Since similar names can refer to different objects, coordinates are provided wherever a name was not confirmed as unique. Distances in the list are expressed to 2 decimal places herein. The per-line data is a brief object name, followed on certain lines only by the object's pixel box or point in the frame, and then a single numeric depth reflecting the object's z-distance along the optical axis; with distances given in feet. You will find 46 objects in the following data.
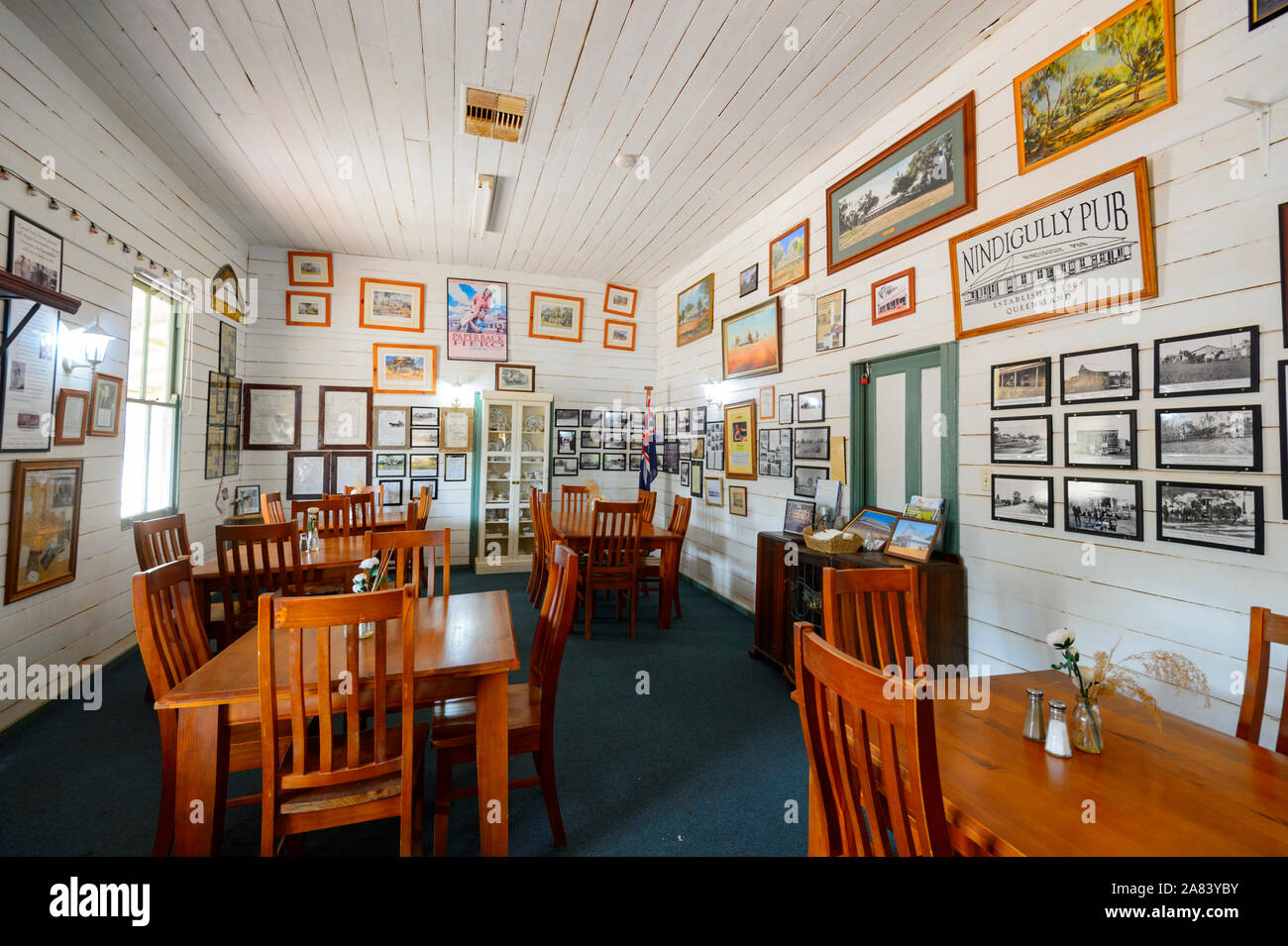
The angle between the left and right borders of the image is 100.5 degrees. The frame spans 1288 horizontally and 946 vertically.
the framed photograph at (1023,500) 8.11
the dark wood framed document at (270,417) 18.85
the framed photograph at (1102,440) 7.07
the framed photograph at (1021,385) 8.10
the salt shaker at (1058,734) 4.16
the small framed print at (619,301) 22.59
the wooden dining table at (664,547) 14.92
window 12.69
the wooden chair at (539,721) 6.20
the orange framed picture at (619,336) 22.79
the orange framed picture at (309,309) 19.30
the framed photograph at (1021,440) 8.12
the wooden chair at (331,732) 4.56
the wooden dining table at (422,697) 4.96
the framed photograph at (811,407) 13.23
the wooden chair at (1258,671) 4.61
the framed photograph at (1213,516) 5.91
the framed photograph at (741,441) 16.22
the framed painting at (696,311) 18.83
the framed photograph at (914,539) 9.50
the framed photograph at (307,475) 19.34
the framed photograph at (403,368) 20.16
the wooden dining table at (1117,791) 3.17
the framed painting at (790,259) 13.75
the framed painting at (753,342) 14.97
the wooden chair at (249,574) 9.33
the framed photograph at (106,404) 10.87
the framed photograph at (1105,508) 7.01
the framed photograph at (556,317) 21.80
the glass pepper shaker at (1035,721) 4.42
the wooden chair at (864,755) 3.01
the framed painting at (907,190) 9.49
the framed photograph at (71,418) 9.90
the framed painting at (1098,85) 6.75
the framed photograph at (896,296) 10.54
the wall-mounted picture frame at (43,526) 8.94
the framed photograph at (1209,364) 5.93
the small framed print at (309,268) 19.26
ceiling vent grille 10.85
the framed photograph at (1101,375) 7.04
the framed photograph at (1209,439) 5.92
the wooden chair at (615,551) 14.52
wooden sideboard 9.23
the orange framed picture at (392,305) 20.02
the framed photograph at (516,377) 21.45
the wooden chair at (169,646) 5.34
